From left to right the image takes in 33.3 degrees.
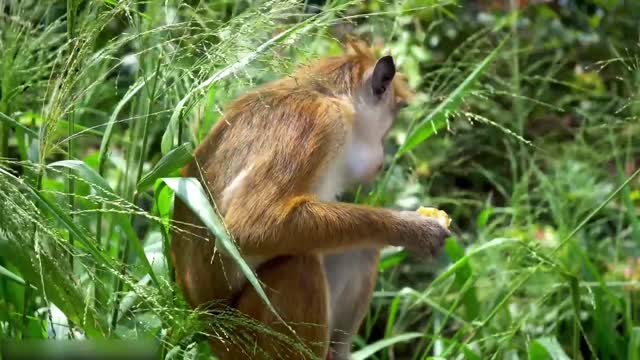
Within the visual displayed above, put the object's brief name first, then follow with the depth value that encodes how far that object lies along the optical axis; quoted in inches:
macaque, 116.4
